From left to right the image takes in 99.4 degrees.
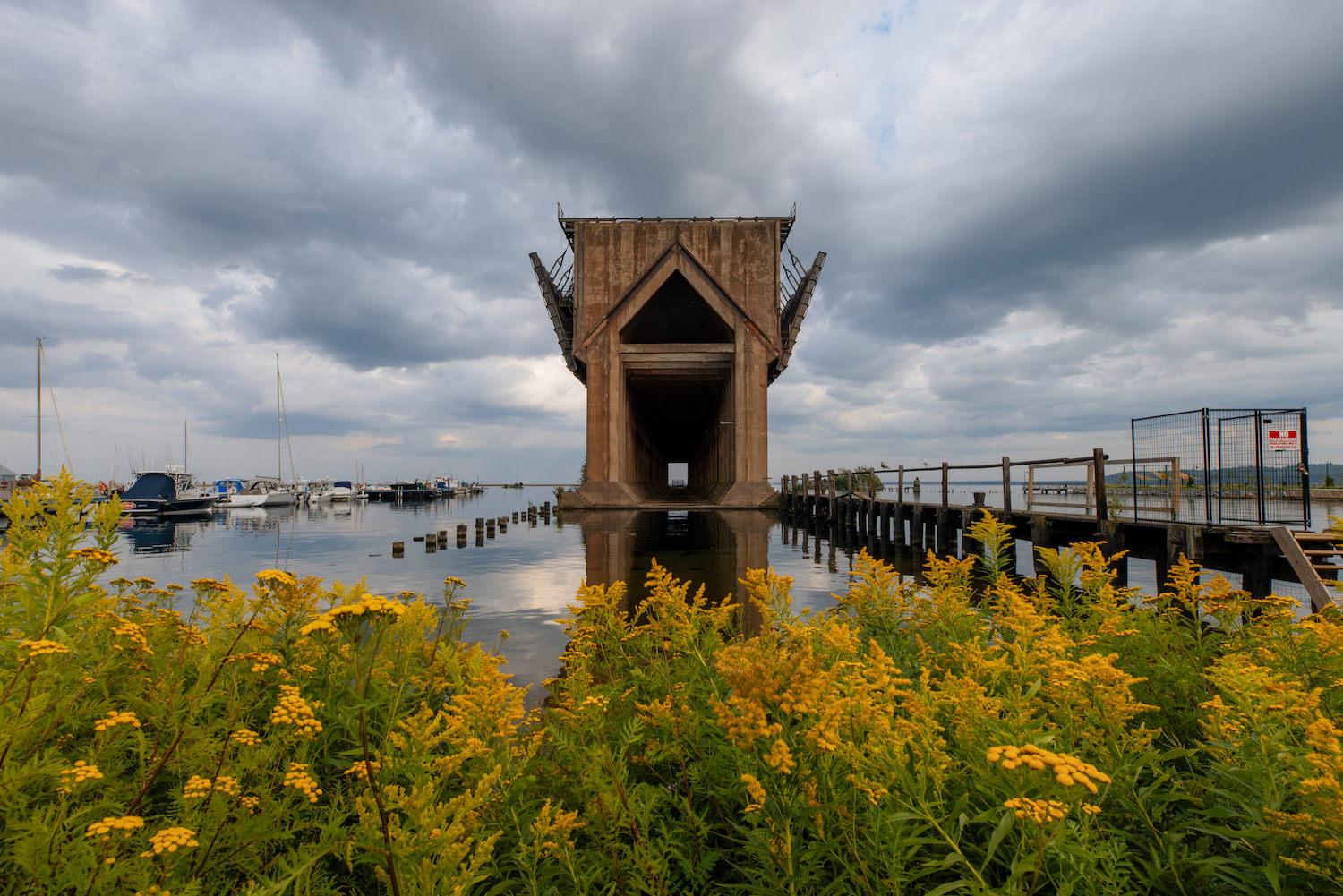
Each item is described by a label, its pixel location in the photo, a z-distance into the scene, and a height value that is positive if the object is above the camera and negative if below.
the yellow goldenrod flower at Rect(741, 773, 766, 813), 1.84 -1.06
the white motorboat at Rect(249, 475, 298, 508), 64.06 -2.89
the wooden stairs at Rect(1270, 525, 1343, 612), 7.99 -1.42
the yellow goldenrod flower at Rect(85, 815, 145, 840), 1.50 -0.94
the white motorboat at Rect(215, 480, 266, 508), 62.22 -2.78
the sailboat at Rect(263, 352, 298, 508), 64.31 -2.77
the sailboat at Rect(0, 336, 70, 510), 41.09 -0.78
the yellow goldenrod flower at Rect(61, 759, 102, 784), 1.78 -0.96
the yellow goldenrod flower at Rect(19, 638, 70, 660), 1.98 -0.62
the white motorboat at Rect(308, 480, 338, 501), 81.12 -3.18
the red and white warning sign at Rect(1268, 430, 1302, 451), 10.13 +0.35
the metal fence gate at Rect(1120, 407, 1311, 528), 10.06 -0.26
